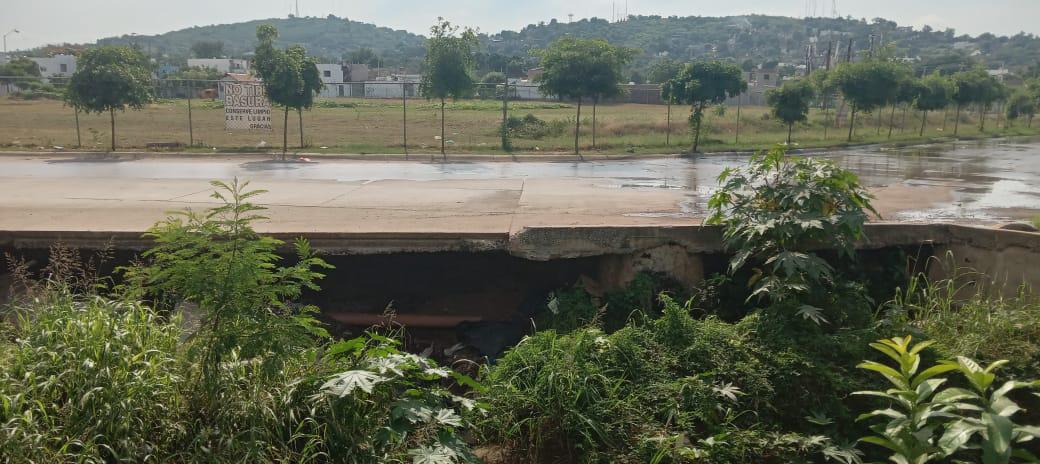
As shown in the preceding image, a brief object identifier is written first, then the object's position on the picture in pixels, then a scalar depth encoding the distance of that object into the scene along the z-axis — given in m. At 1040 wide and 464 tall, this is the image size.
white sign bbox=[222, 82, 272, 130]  23.75
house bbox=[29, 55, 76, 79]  83.69
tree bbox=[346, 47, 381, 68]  127.62
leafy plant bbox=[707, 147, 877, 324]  6.41
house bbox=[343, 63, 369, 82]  78.56
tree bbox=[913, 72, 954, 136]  36.62
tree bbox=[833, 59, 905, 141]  31.06
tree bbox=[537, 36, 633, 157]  23.95
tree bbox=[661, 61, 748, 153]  25.73
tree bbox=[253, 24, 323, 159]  21.94
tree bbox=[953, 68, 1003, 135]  39.84
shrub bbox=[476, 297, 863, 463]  5.27
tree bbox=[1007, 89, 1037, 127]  47.06
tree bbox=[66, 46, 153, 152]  21.30
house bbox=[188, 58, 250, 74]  104.75
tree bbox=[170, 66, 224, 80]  64.89
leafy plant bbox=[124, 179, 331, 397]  4.95
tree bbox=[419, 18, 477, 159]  23.12
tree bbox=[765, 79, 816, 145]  28.33
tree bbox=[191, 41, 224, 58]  158.88
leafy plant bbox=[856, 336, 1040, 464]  3.99
